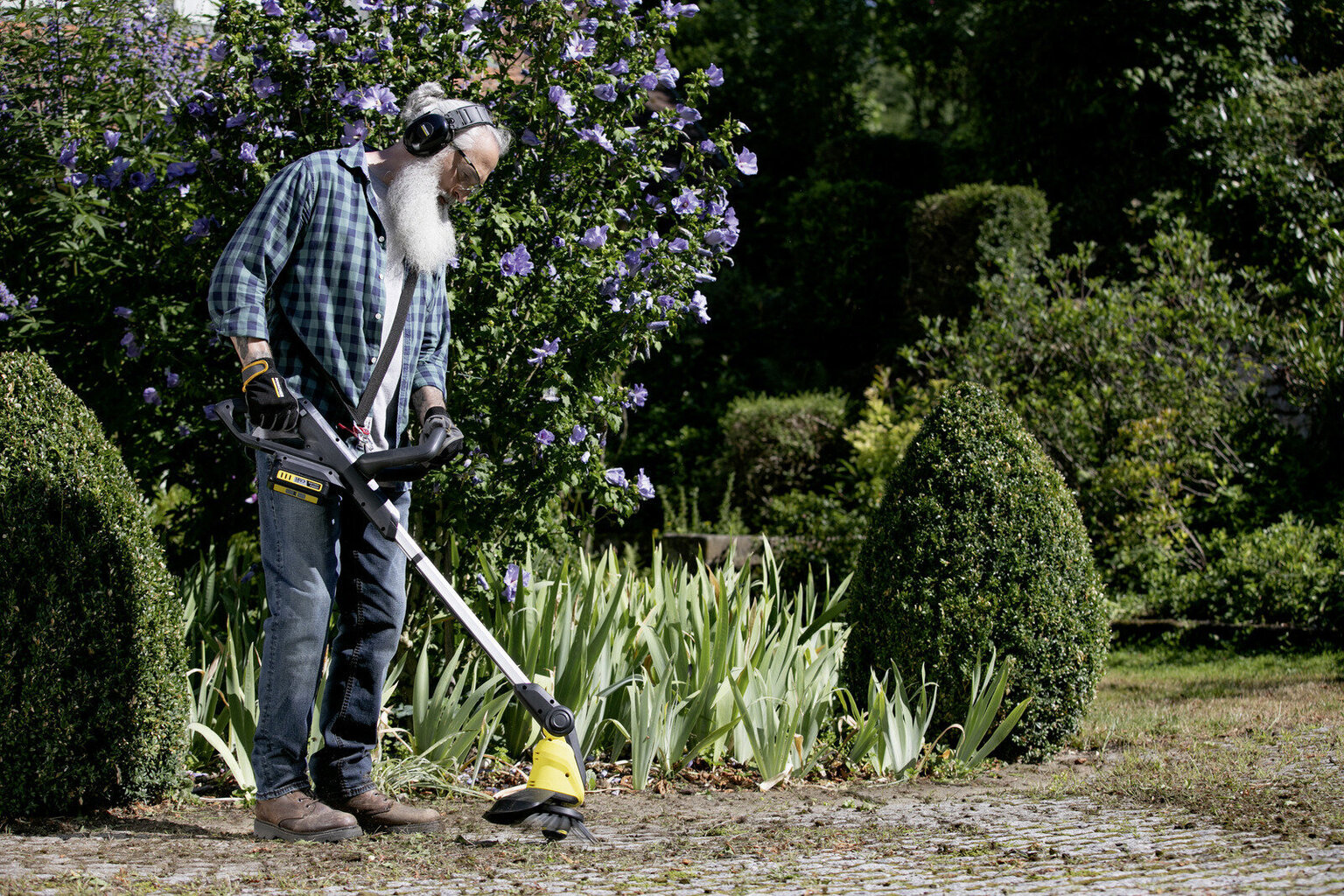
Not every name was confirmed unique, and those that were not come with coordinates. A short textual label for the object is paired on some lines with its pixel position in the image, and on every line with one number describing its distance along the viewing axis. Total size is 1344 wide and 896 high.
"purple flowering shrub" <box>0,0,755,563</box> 7.83
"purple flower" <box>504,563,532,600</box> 7.95
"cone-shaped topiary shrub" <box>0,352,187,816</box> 6.06
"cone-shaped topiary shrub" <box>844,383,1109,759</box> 7.70
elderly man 5.75
